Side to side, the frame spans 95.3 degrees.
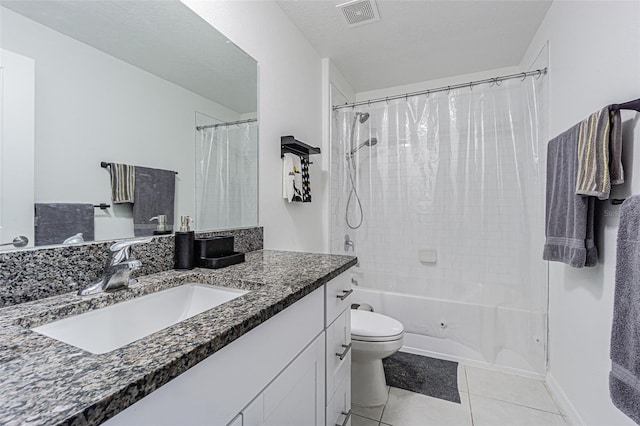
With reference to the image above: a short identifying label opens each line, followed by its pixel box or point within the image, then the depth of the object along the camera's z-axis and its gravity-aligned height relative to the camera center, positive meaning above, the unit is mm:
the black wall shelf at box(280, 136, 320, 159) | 1812 +420
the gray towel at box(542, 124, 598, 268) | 1292 +4
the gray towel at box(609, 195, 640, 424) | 865 -335
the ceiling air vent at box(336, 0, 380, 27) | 1783 +1276
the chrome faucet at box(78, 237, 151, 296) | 788 -172
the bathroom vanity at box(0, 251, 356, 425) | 373 -235
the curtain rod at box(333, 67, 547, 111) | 1957 +917
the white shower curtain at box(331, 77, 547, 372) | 2004 +11
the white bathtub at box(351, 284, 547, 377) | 1949 -858
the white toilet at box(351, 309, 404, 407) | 1598 -796
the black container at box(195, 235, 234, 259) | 1127 -140
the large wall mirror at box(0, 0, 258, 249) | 730 +290
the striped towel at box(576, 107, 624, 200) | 1139 +234
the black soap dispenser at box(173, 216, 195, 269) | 1084 -145
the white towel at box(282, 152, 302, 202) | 1870 +216
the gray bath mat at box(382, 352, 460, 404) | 1799 -1099
